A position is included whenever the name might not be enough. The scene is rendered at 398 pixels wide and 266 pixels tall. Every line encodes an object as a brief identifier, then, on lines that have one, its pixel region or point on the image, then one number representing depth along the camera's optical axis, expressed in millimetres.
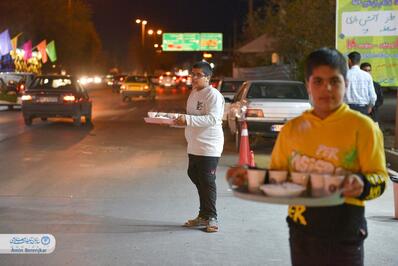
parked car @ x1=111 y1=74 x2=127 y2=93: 52659
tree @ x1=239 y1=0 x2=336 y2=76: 20234
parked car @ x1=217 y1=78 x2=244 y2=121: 21775
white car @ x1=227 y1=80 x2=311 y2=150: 13656
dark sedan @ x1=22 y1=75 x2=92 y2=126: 19531
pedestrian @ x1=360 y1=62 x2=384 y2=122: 12305
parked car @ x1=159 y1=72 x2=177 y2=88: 68250
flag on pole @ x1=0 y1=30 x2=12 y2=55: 39938
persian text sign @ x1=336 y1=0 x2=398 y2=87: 13547
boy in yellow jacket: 3057
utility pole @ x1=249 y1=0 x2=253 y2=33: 40559
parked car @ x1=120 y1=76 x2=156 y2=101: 36750
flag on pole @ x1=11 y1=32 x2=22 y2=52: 43488
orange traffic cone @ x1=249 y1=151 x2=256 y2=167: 10570
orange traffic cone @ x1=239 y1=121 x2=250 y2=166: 10320
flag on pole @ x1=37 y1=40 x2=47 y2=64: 50094
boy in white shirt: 6668
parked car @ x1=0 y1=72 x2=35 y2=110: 27594
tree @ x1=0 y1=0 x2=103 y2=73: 49688
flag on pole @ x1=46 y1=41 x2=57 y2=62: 53031
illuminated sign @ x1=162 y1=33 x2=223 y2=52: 79188
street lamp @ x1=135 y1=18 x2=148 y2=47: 80688
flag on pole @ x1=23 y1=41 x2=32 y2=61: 48844
